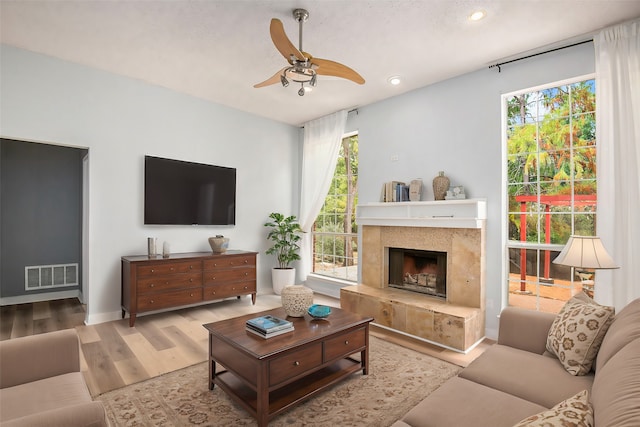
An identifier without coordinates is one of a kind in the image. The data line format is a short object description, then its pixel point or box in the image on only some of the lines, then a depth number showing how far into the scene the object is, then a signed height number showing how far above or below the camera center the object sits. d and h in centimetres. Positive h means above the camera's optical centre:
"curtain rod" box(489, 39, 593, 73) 299 +158
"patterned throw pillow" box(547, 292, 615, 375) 174 -65
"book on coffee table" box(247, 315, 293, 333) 219 -73
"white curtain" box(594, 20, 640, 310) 265 +48
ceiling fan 229 +119
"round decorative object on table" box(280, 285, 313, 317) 253 -64
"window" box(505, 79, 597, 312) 311 +31
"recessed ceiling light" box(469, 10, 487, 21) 260 +160
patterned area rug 205 -126
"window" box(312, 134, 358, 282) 521 -12
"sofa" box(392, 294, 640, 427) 91 -84
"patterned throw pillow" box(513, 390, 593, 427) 89 -56
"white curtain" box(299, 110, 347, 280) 519 +84
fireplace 331 -64
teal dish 254 -74
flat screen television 424 +34
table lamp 221 -27
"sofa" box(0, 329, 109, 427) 142 -80
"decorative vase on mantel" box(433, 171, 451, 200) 377 +35
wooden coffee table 197 -94
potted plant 534 -51
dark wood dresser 375 -77
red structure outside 309 +9
